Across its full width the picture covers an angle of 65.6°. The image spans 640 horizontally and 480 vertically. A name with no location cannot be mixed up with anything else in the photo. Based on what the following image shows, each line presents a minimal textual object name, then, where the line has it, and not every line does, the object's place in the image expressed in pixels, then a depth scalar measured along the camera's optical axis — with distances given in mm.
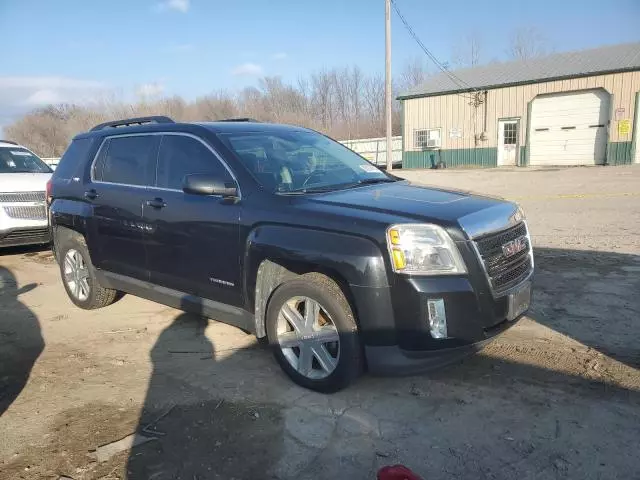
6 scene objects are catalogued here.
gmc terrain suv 3031
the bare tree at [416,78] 57969
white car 7770
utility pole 21453
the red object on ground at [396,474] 2016
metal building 23391
